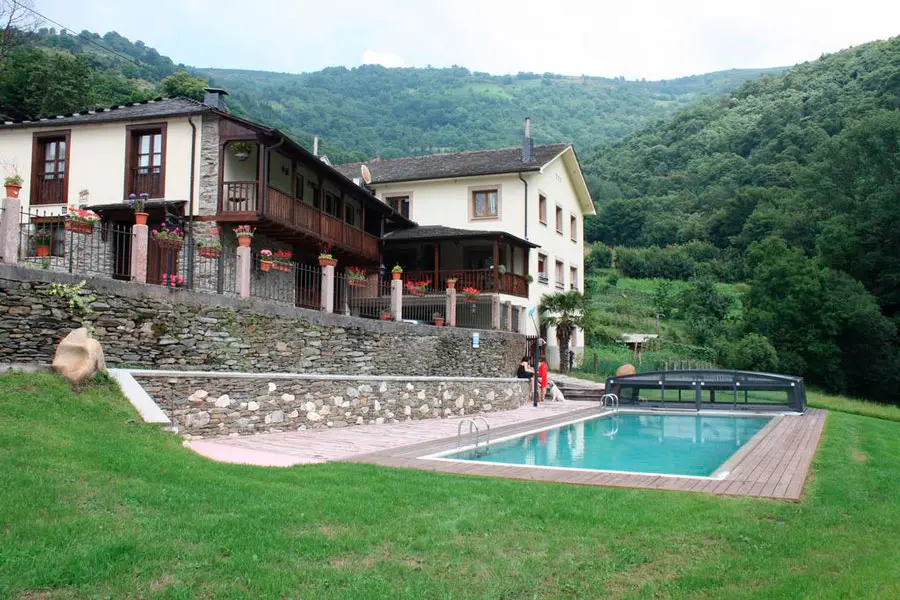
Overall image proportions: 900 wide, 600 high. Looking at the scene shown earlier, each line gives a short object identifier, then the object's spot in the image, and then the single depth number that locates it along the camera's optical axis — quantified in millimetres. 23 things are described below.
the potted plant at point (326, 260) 15305
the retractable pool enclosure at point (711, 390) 19984
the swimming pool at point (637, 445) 10805
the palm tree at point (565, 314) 28781
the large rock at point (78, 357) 8086
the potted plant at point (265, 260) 14406
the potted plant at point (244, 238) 12841
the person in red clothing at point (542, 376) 23438
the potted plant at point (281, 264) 14758
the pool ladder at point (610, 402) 21519
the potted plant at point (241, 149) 20047
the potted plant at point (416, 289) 21834
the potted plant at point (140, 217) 10758
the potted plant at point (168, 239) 11836
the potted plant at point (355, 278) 16433
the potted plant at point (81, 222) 10672
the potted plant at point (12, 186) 9344
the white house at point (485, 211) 29453
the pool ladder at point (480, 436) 10633
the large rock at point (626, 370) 26719
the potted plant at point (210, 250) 12859
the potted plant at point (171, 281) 11297
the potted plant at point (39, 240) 11016
